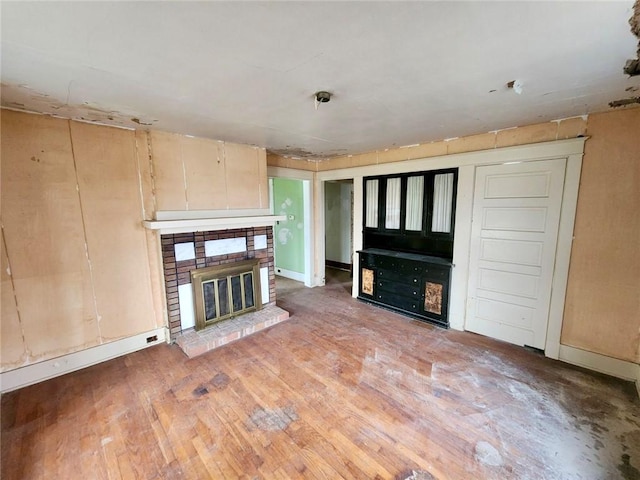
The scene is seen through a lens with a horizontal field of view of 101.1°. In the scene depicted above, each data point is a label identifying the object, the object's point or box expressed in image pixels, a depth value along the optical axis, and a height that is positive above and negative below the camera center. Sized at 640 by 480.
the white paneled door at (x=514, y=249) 2.84 -0.47
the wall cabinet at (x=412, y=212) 3.64 -0.04
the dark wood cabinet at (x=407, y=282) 3.60 -1.10
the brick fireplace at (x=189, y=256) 3.18 -0.60
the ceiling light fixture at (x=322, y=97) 1.95 +0.85
